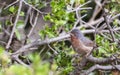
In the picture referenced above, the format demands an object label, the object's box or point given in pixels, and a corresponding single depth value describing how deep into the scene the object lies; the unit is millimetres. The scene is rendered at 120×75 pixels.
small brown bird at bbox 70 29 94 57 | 6483
